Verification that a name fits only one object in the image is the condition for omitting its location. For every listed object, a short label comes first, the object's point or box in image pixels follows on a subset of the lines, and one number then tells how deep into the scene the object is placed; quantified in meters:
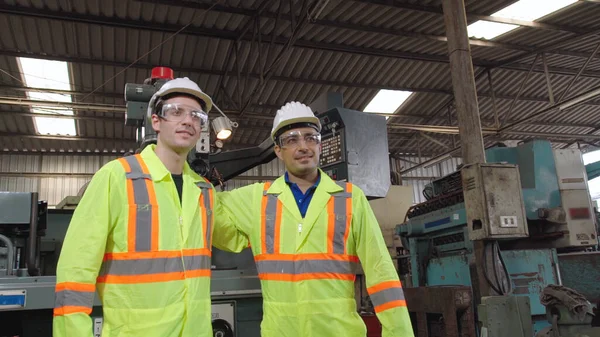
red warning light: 2.86
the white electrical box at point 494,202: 4.00
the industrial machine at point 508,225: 4.04
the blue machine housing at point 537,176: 4.82
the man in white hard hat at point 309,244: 1.88
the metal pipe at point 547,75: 8.51
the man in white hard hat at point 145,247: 1.48
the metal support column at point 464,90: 4.62
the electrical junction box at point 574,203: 4.73
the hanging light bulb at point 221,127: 3.27
